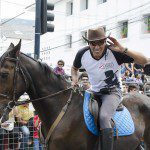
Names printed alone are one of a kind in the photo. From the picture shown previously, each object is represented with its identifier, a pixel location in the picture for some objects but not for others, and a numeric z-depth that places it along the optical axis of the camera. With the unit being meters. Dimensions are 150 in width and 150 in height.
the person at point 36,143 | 9.00
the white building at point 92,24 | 23.61
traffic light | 9.34
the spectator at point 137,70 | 13.81
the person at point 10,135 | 8.85
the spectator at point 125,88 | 10.08
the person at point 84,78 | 8.75
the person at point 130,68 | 13.35
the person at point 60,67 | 11.92
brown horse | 4.87
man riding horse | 5.00
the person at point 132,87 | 9.61
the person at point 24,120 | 9.06
